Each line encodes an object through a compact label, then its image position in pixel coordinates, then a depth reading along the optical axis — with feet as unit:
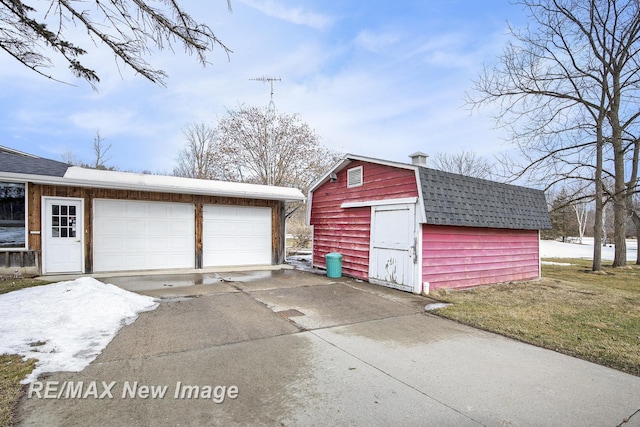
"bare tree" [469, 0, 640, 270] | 46.25
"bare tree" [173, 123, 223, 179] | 91.66
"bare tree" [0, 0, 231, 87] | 10.11
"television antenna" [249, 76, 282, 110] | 78.02
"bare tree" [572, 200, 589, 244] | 133.22
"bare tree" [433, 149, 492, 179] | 105.70
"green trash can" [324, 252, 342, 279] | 31.55
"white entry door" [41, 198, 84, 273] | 27.99
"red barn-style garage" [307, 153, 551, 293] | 25.62
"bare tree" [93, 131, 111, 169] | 104.22
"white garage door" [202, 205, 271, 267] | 35.76
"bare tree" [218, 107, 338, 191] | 79.15
